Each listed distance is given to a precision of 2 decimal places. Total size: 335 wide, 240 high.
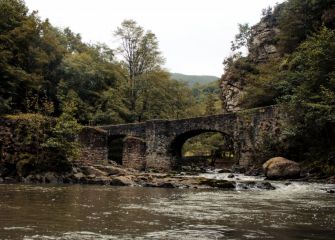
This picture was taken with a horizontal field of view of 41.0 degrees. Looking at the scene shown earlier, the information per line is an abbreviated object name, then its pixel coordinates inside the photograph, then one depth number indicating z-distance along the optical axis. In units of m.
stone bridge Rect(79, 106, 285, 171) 30.45
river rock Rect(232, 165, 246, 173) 32.03
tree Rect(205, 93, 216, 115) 54.34
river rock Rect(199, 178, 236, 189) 20.38
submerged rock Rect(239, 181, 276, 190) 19.96
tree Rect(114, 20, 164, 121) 47.44
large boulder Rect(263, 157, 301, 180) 24.33
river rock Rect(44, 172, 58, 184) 22.15
